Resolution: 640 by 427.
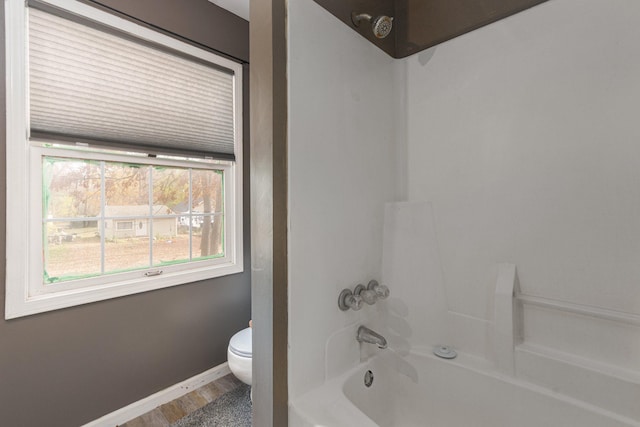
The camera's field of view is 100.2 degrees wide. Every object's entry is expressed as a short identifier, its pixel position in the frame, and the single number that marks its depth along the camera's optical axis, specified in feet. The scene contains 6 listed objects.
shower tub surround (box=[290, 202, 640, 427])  3.09
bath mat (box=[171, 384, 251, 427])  5.04
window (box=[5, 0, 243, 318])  4.23
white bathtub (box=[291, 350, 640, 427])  3.03
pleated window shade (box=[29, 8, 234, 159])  4.38
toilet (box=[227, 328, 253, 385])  4.97
